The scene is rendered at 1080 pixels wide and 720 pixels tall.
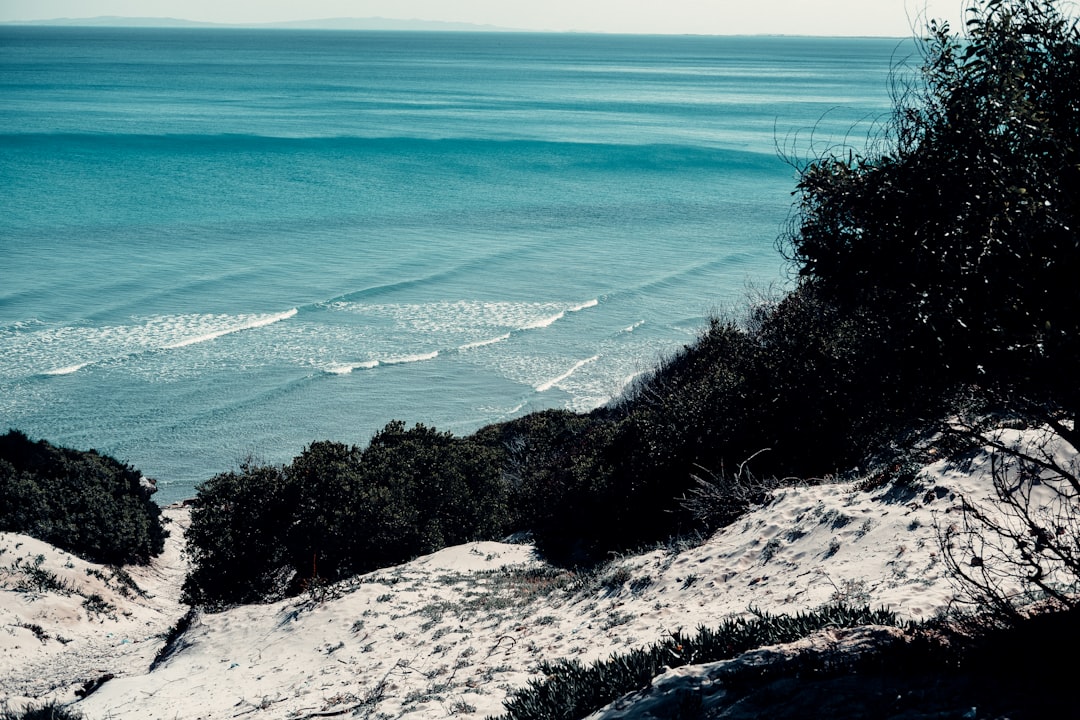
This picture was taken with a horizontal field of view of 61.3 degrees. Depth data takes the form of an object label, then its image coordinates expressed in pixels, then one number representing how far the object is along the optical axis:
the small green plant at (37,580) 14.76
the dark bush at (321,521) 14.33
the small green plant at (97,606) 14.88
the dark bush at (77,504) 17.25
